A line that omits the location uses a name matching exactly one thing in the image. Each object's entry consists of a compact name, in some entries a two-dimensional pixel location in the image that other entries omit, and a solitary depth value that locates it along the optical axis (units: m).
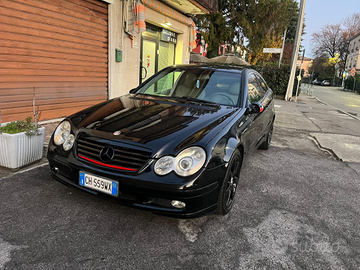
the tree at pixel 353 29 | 61.94
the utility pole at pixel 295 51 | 15.02
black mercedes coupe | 2.14
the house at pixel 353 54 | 57.96
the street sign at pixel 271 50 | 14.73
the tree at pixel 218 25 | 17.48
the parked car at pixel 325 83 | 62.00
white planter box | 3.27
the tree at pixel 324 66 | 61.69
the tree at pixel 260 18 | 17.52
